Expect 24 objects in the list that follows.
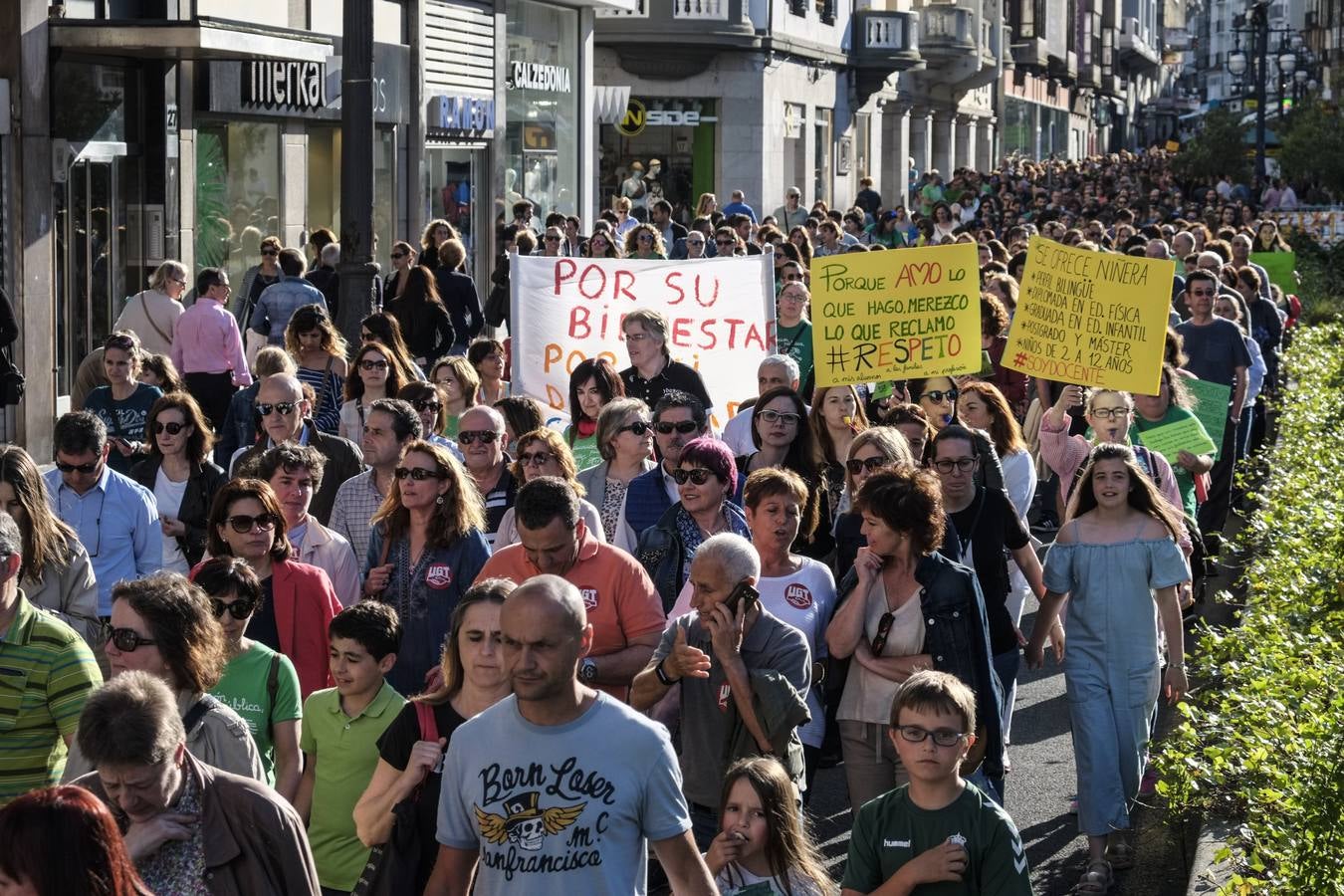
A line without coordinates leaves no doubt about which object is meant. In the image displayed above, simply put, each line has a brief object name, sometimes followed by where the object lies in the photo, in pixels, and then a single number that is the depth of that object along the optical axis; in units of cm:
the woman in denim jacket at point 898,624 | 1188
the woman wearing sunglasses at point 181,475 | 1514
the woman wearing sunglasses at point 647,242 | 3174
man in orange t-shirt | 1150
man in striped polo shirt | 975
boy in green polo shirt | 1038
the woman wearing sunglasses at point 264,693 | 1019
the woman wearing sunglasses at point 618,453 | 1474
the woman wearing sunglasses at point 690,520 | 1300
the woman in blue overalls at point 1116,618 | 1392
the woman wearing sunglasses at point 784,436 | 1593
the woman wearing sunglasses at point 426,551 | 1271
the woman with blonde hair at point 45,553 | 1191
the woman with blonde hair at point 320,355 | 1938
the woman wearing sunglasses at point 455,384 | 1825
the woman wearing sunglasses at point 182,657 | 894
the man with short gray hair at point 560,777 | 806
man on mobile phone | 1063
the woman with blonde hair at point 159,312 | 2511
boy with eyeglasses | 946
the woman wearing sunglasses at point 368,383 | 1814
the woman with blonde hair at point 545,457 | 1419
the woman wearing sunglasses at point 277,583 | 1183
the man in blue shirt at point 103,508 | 1373
